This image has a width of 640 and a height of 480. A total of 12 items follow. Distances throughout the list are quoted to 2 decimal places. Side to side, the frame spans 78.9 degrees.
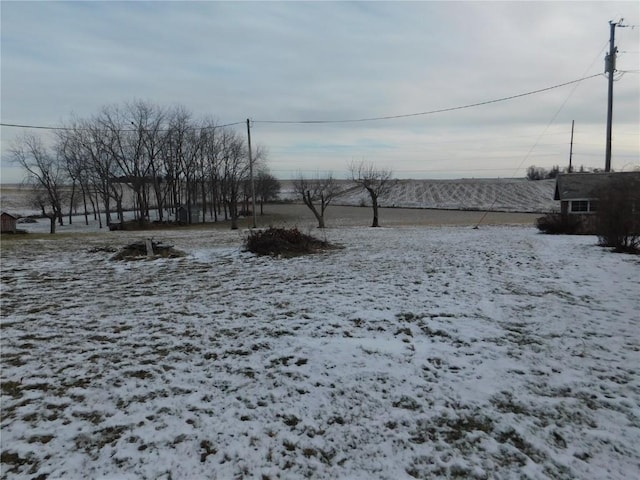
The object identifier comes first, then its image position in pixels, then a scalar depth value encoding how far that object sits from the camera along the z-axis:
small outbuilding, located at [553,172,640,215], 32.47
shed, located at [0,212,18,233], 32.30
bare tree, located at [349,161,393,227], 33.22
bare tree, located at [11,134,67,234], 49.34
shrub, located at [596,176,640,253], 11.55
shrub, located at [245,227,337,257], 12.48
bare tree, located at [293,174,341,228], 29.99
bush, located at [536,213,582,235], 19.27
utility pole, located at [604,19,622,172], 22.36
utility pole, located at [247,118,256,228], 28.94
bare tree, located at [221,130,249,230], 53.00
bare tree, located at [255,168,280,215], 67.56
